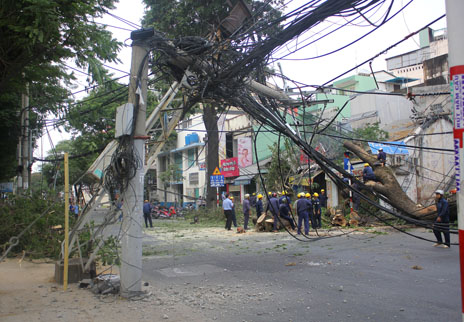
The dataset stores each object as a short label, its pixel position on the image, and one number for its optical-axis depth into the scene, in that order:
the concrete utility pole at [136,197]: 7.39
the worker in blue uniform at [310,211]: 15.96
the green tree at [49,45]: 9.57
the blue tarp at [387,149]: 18.76
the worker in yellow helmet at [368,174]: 15.63
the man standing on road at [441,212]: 11.56
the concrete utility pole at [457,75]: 2.76
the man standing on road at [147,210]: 21.45
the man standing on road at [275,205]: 17.14
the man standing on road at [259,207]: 19.56
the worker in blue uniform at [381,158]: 13.96
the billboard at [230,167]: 34.00
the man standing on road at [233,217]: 19.88
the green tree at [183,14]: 21.69
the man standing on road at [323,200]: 23.00
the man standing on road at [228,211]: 19.18
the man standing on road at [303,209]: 15.51
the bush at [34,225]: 11.52
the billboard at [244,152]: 33.19
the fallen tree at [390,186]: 14.72
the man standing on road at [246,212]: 18.89
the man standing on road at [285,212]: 16.97
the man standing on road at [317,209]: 17.94
